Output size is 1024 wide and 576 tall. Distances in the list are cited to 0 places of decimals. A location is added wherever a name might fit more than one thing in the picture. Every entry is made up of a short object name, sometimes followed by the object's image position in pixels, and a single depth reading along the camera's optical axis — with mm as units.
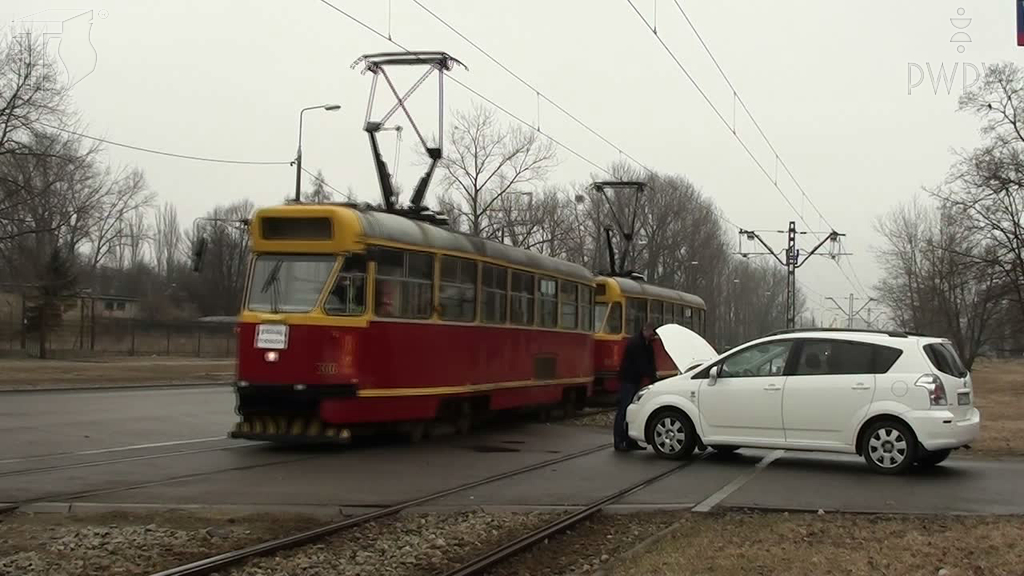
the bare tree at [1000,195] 38781
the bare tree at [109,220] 58184
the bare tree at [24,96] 34625
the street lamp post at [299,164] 33094
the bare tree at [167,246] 99188
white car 10875
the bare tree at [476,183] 50875
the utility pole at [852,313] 79775
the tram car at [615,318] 23469
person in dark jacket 13750
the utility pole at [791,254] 43844
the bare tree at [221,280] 77625
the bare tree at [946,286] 41406
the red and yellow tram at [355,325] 12562
